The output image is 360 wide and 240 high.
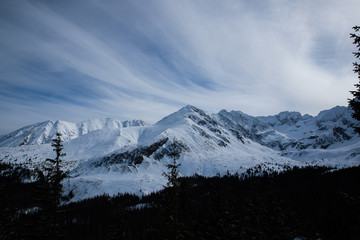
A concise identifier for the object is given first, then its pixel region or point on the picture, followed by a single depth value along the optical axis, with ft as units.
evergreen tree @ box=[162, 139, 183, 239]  58.03
